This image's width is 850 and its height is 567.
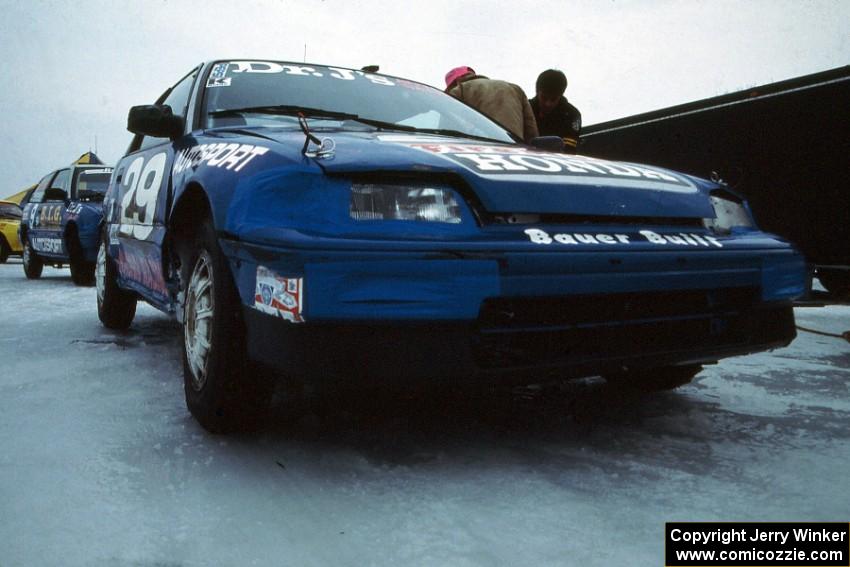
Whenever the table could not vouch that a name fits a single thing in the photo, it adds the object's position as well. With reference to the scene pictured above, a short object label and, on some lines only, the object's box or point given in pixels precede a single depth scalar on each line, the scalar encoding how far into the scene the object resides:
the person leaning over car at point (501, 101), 4.64
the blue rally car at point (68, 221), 8.10
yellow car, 16.00
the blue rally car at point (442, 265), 1.78
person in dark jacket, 5.04
